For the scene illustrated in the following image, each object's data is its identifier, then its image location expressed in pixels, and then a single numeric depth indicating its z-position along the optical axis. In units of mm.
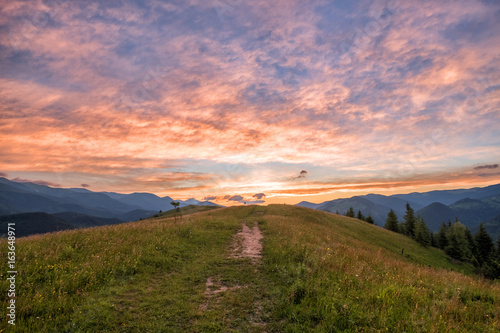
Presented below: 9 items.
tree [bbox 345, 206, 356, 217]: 86762
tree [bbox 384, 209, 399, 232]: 72750
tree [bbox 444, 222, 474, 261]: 53812
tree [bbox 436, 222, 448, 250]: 63653
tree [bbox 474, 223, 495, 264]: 52088
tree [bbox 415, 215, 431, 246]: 56231
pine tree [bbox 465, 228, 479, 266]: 54125
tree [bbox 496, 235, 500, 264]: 49484
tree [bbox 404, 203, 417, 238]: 67000
